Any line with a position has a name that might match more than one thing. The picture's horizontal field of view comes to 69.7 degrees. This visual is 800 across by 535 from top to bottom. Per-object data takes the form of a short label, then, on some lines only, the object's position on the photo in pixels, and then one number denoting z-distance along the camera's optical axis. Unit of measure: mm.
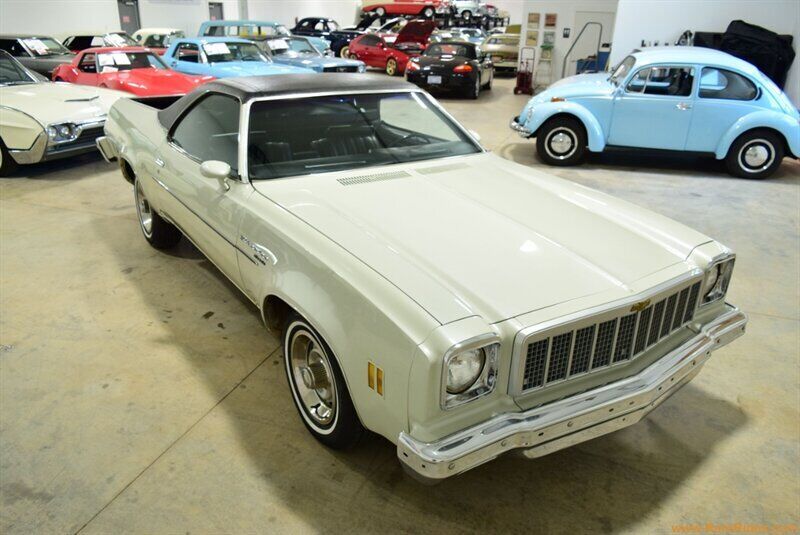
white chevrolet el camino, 1879
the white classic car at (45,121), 6316
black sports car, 12625
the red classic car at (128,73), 8523
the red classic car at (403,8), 27141
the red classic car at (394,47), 16797
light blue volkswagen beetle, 6895
